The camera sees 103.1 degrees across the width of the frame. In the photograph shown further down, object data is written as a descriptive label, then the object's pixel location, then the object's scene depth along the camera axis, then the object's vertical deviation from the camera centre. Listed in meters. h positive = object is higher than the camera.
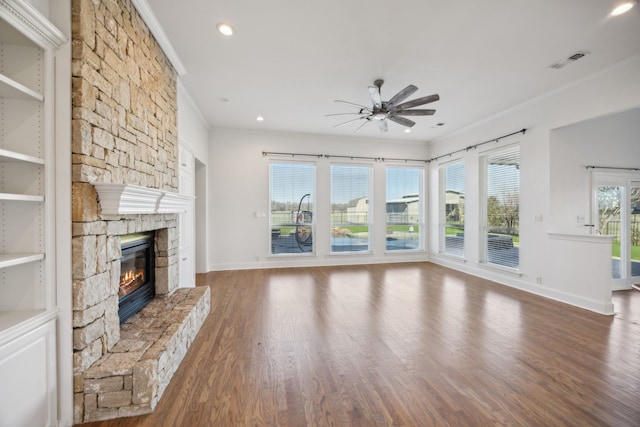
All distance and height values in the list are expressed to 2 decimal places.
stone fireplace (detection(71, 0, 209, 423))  1.58 +0.06
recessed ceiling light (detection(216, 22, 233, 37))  2.46 +1.83
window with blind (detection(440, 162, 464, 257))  5.83 +0.09
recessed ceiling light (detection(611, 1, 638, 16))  2.20 +1.81
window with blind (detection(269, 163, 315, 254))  5.95 +0.15
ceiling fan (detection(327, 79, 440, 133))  3.07 +1.41
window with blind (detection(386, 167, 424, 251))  6.60 +0.13
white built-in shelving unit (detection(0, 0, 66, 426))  1.42 +0.08
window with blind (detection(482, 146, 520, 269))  4.59 +0.09
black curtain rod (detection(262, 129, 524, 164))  4.81 +1.38
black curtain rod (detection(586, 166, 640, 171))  4.12 +0.74
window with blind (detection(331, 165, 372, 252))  6.25 +0.13
